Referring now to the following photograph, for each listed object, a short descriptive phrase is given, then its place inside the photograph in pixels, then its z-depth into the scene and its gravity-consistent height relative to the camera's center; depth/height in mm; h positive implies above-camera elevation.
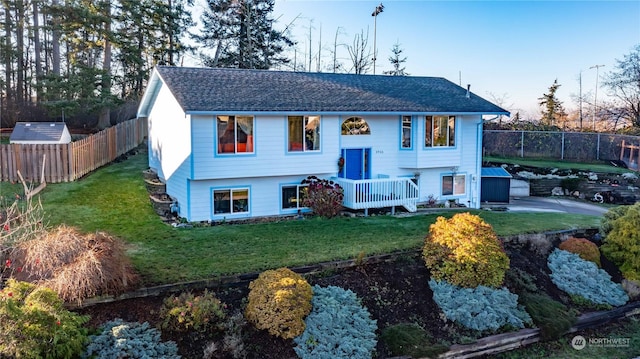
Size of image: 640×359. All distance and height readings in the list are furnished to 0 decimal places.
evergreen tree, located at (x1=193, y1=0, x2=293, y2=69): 33406 +8592
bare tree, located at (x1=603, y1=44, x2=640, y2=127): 30839 +4539
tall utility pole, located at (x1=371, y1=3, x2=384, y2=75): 33472 +10102
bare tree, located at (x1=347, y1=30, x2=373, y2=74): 38750 +7983
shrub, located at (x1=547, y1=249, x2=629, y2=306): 10477 -3183
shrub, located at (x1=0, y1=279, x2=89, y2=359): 5605 -2340
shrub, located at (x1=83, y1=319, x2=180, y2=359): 6387 -2866
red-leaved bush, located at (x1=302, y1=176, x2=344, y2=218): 15141 -1737
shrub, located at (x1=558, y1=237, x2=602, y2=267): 11891 -2682
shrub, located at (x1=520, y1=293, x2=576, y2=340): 8875 -3416
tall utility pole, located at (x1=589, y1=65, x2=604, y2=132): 33938 +3911
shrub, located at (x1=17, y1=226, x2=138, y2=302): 7133 -1947
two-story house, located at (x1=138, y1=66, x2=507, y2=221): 14461 +281
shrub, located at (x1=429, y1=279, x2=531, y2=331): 8672 -3148
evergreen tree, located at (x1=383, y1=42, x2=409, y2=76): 40062 +7695
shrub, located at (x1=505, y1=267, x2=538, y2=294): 10109 -3034
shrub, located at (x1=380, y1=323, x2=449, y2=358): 7617 -3347
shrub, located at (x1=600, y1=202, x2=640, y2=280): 11641 -2537
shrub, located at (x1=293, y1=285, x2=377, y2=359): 7273 -3104
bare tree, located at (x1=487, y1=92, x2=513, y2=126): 44459 +4804
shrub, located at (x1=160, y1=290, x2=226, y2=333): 7129 -2670
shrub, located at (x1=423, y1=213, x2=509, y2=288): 9500 -2293
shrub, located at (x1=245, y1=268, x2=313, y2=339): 7398 -2652
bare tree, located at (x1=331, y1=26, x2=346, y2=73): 39438 +7928
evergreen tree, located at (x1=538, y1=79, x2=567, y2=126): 40156 +3873
